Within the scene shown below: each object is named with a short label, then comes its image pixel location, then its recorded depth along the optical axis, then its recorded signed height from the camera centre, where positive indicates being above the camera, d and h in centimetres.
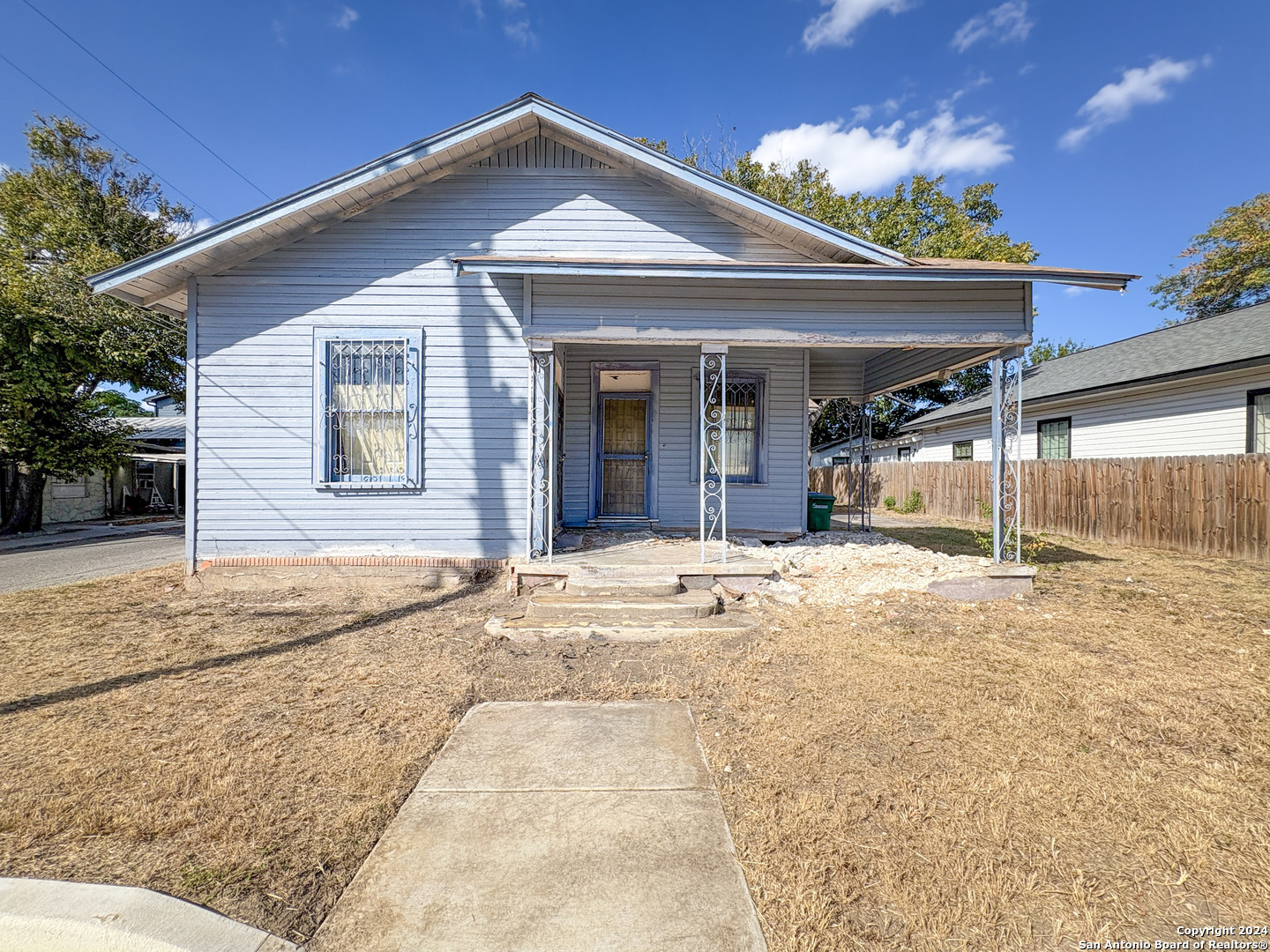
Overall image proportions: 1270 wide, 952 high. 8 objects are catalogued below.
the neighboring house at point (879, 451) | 2503 +150
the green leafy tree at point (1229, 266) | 2317 +981
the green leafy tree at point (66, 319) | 1213 +358
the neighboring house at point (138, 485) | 1619 -27
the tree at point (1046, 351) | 4097 +1003
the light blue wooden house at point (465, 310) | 650 +208
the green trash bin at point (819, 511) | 995 -59
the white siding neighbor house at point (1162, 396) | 1061 +198
